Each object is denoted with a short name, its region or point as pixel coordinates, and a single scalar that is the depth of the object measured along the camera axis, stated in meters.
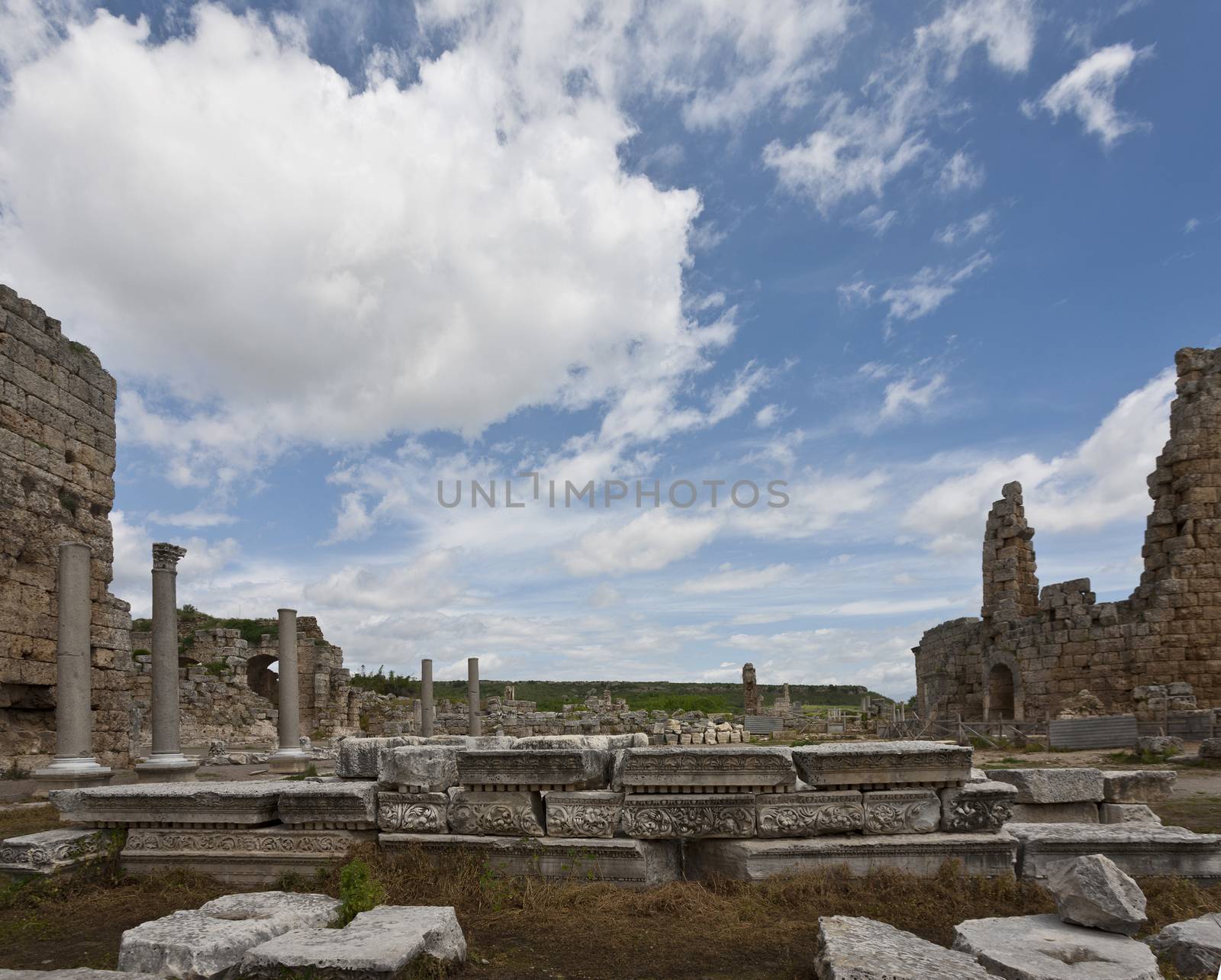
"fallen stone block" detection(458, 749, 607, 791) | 5.88
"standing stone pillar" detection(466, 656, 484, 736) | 25.70
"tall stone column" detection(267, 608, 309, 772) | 14.88
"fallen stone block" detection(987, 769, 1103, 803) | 6.74
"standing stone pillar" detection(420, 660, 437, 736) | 24.56
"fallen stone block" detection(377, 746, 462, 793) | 6.17
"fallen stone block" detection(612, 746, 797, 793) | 5.74
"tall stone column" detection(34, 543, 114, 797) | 11.45
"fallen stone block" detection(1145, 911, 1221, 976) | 3.85
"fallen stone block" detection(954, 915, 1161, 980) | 3.63
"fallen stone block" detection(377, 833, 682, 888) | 5.54
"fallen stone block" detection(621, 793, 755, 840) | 5.68
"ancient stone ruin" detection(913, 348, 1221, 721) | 18.33
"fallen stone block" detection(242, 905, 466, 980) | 3.81
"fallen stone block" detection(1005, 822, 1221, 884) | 5.46
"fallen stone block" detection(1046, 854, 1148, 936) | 4.08
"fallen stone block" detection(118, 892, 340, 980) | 4.05
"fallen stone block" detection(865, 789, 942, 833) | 5.68
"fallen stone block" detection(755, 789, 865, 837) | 5.66
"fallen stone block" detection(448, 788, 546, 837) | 5.85
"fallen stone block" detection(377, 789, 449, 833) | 6.02
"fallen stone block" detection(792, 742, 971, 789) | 5.77
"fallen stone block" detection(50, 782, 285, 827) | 6.17
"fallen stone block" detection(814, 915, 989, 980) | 3.57
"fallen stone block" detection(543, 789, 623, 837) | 5.72
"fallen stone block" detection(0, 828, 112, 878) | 5.93
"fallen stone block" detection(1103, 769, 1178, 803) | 7.62
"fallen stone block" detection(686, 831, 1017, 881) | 5.47
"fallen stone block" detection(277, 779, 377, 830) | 6.06
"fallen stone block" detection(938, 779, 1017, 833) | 5.68
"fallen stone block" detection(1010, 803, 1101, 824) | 6.75
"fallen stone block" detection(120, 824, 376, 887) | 6.01
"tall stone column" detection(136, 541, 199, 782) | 11.88
